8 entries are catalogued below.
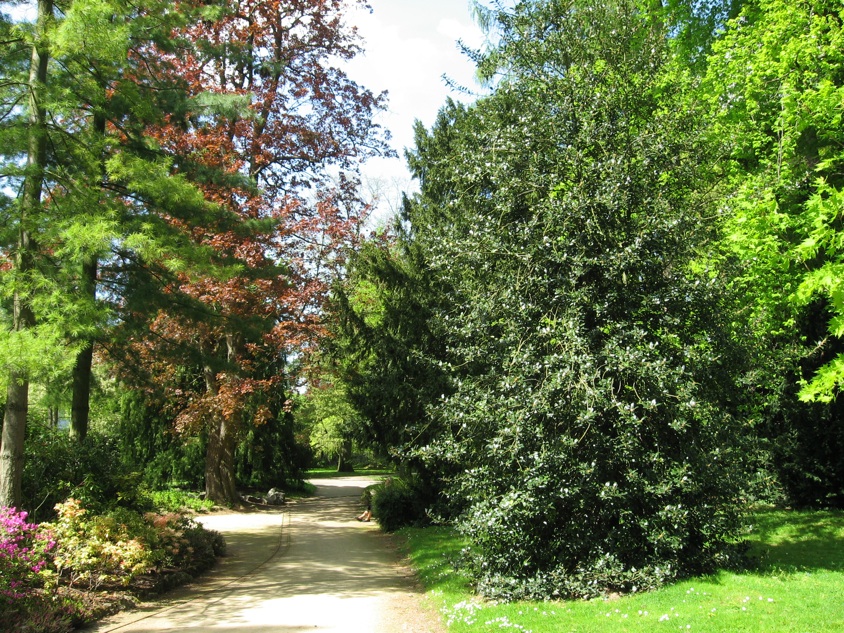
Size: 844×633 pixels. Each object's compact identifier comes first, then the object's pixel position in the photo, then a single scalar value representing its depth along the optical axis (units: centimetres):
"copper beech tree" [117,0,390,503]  1280
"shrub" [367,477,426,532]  1486
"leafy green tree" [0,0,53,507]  847
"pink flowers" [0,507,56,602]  674
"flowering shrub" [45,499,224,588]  803
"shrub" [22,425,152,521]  938
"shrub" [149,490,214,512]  1670
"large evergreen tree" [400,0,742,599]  755
